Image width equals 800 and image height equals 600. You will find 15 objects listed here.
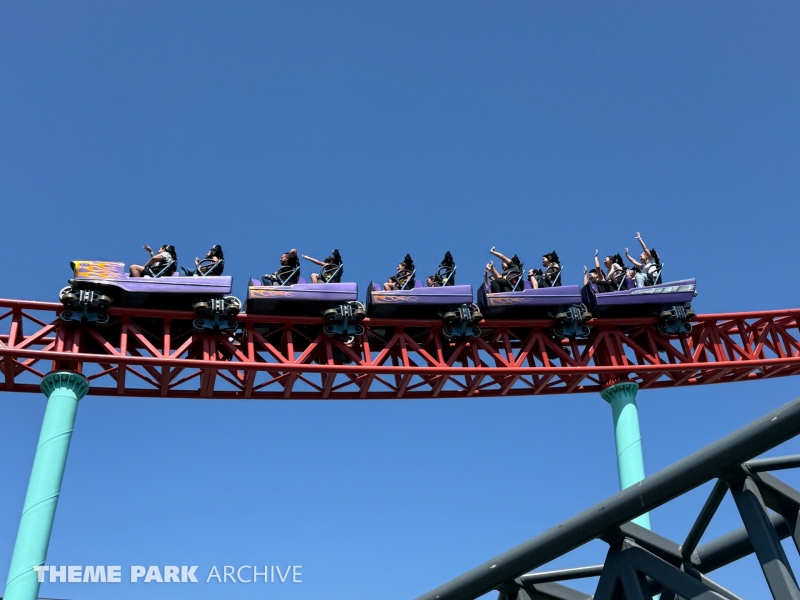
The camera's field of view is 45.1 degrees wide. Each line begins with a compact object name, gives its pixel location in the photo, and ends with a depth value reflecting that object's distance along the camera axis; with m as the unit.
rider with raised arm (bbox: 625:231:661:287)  14.02
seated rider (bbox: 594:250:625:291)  13.91
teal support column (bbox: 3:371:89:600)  9.83
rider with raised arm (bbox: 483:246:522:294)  13.56
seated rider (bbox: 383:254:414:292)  13.23
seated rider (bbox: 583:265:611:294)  13.81
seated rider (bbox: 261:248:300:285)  12.70
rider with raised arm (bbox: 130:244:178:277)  12.25
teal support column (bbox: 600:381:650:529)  12.49
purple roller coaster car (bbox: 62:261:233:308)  11.74
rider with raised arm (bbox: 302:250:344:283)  12.91
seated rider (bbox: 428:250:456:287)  13.30
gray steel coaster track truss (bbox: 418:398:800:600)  3.87
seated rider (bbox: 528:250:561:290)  13.75
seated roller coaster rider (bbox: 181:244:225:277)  12.55
